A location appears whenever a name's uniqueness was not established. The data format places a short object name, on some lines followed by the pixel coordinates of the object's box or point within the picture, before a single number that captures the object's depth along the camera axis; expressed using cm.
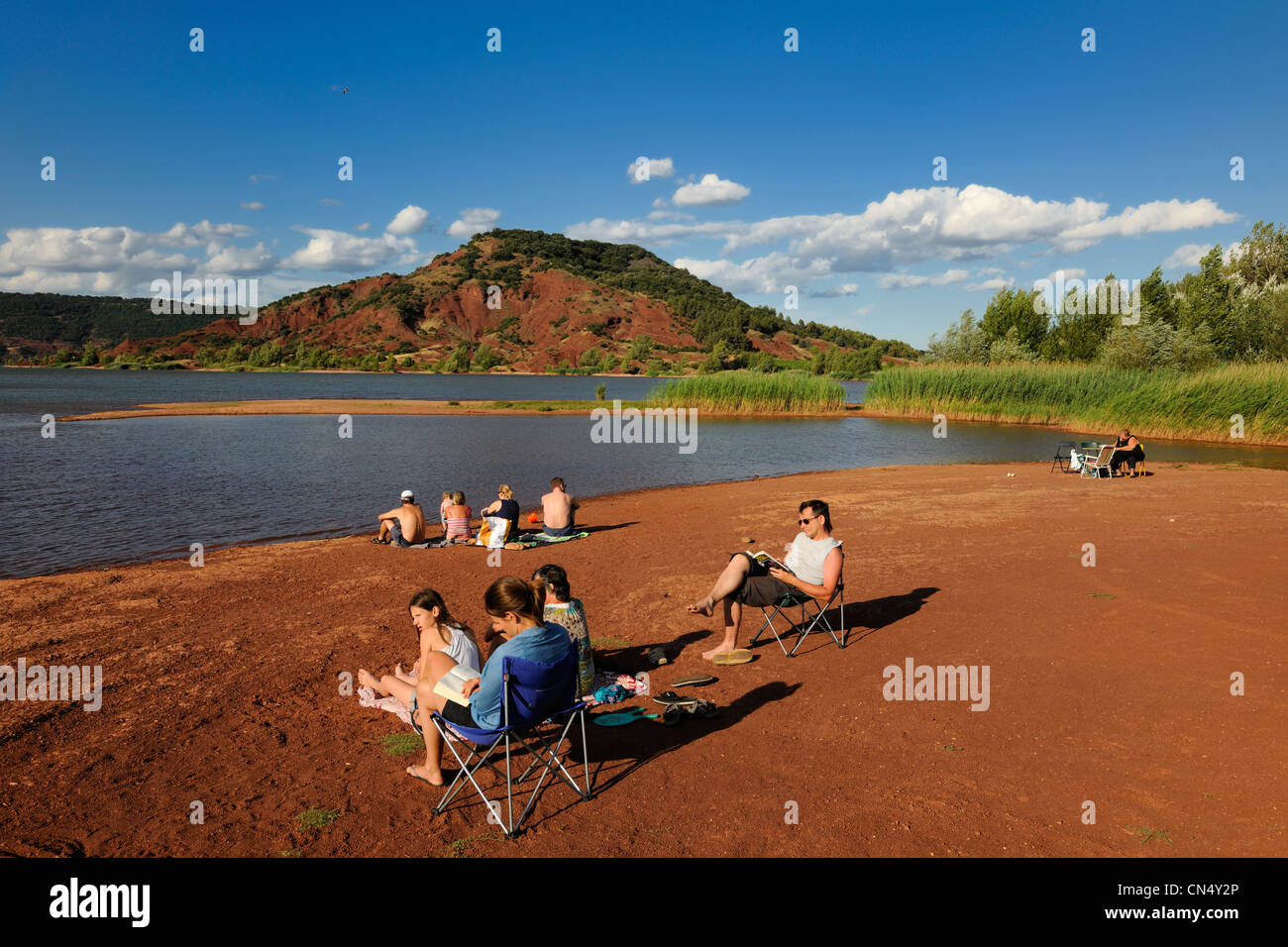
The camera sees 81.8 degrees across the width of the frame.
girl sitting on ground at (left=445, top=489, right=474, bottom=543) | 1386
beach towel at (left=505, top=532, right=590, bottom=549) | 1365
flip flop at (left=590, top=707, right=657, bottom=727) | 607
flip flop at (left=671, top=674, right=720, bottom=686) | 675
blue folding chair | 470
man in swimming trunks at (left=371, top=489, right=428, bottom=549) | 1334
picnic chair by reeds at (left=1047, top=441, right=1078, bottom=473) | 2336
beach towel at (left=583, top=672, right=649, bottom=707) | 653
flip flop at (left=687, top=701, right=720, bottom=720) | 611
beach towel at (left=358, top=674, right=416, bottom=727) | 623
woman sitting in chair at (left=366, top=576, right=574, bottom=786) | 474
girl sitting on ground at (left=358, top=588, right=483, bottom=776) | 543
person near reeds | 2055
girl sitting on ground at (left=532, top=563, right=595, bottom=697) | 604
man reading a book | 750
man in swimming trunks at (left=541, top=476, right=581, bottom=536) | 1405
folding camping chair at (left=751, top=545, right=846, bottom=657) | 760
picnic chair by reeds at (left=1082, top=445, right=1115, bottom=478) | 2065
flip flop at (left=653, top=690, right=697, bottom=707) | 615
